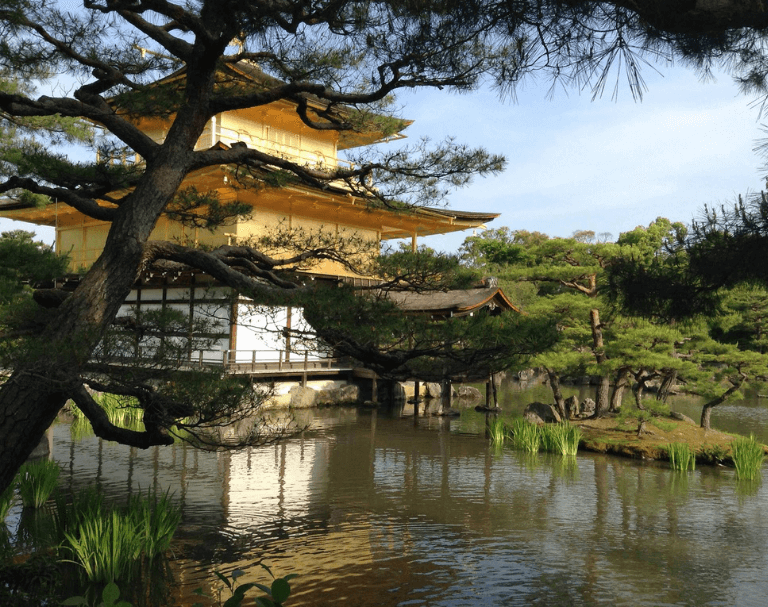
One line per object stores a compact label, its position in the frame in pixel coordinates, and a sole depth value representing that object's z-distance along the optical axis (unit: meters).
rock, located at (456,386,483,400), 20.58
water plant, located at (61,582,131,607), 2.05
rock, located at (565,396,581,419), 14.32
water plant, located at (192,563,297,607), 1.90
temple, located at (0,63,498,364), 15.27
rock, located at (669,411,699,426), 13.16
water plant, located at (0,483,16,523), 5.85
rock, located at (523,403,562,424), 14.51
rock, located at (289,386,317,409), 15.96
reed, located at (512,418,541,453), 11.22
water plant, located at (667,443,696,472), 10.16
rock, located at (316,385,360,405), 16.92
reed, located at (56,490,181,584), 5.08
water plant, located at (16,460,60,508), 6.93
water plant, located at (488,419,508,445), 11.82
